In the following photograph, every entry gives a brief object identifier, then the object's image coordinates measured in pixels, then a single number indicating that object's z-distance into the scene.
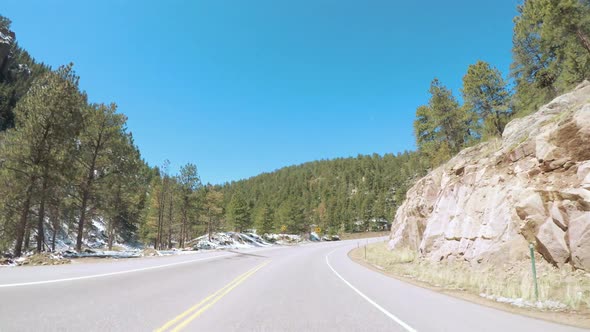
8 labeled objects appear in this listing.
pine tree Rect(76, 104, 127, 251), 23.98
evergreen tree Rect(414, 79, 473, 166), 36.84
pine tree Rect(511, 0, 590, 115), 22.19
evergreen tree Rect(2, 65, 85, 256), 19.09
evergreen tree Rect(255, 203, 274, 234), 73.00
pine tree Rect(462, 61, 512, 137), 31.92
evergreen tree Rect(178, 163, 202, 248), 45.21
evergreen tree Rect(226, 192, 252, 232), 67.81
